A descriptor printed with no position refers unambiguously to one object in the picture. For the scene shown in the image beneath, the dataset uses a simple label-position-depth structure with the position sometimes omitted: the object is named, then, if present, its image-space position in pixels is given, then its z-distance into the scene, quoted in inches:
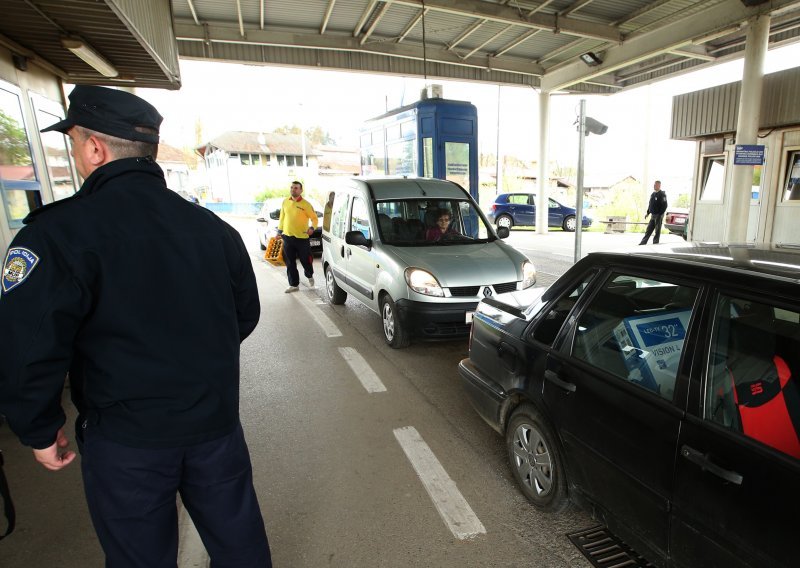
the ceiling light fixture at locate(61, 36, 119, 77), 187.6
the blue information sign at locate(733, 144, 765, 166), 403.9
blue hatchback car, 868.6
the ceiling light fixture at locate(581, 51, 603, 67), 575.4
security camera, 216.4
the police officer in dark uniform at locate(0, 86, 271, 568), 53.6
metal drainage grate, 92.1
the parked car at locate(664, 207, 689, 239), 658.8
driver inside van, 238.5
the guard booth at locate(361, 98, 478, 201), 414.9
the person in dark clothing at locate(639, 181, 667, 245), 586.3
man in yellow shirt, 327.0
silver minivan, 196.4
